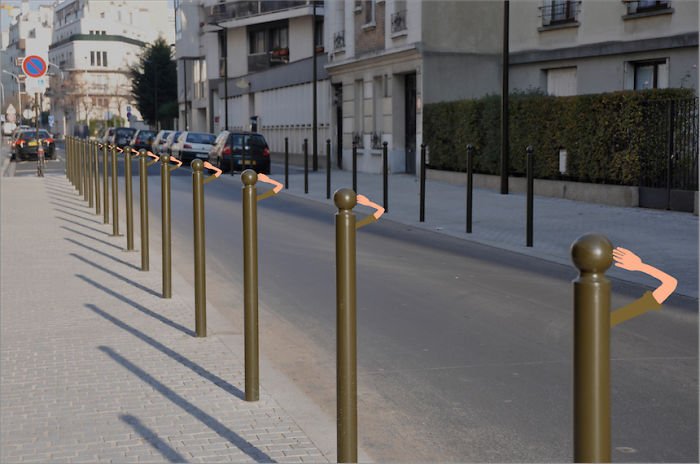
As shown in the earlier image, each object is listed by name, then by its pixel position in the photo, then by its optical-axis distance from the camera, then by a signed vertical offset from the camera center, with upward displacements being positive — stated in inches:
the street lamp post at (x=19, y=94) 4934.3 +247.2
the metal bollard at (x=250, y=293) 210.5 -31.1
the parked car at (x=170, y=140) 1736.0 +1.1
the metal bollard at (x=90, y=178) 724.7 -26.2
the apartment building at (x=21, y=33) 6102.4 +685.1
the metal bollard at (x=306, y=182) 935.9 -38.4
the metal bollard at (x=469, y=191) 578.9 -29.6
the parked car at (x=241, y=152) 1330.0 -15.3
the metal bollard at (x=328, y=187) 872.3 -40.2
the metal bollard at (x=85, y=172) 795.4 -23.9
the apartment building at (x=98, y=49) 4675.2 +472.6
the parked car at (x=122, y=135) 2325.3 +13.5
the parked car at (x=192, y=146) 1603.1 -8.5
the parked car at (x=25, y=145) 1898.4 -5.9
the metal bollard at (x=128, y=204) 442.0 -27.7
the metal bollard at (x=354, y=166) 775.7 -20.0
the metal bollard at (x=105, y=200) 585.9 -33.5
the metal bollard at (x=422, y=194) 651.6 -34.8
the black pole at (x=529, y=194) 507.8 -27.8
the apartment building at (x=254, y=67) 1880.3 +177.3
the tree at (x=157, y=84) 3422.7 +188.4
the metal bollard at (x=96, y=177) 663.1 -23.7
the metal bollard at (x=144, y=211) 378.0 -25.4
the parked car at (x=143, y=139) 2185.0 +4.0
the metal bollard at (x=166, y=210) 321.1 -21.5
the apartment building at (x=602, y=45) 911.0 +89.5
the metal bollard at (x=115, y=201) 522.0 -30.3
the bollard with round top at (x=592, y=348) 93.0 -19.2
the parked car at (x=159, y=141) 1934.1 -0.6
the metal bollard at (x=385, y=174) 699.5 -24.1
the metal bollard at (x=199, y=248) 267.0 -27.8
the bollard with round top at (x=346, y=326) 155.1 -28.4
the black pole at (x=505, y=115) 860.0 +19.0
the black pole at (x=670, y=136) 687.7 +0.0
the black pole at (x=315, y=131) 1376.7 +10.5
